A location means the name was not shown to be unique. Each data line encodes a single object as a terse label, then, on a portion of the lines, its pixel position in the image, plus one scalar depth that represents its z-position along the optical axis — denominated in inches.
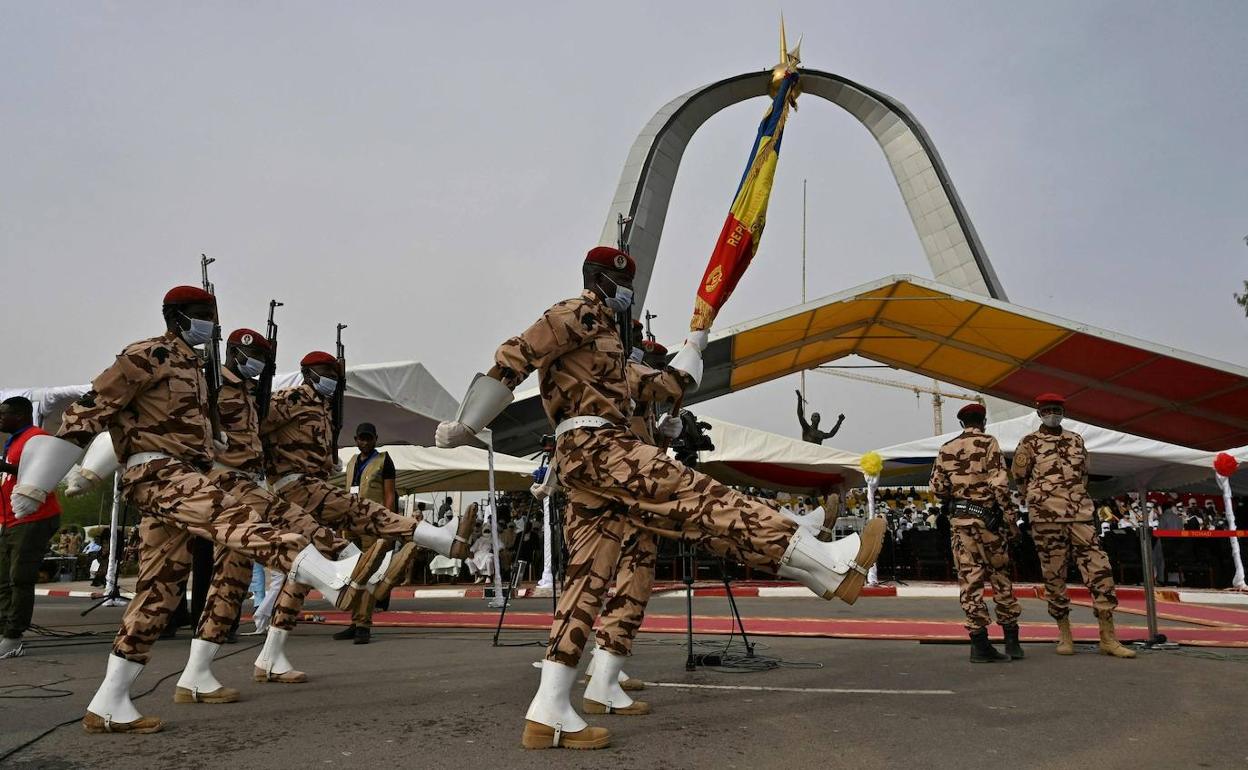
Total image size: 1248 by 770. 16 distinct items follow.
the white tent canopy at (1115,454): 515.2
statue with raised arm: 970.1
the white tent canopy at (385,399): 333.1
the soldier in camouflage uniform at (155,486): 135.0
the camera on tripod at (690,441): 206.2
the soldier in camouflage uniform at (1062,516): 238.2
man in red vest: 242.8
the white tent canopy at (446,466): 668.7
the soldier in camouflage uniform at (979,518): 229.1
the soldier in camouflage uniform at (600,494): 116.7
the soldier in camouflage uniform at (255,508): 164.6
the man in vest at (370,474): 302.0
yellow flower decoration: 580.4
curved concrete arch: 892.0
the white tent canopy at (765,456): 644.7
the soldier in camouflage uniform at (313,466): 177.5
